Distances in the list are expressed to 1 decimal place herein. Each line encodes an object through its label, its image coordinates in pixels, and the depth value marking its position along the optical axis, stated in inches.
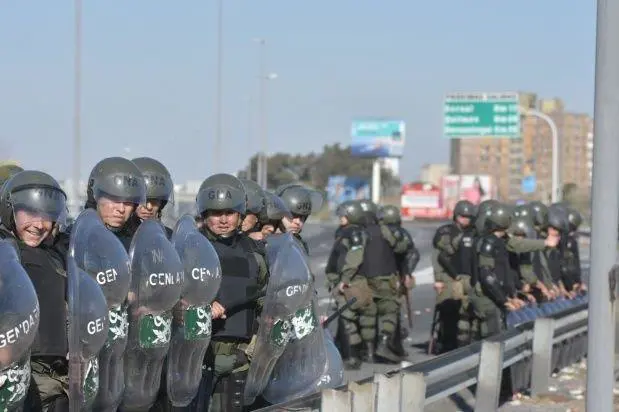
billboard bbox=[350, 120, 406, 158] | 4375.0
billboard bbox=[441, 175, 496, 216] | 4052.7
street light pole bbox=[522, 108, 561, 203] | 1638.8
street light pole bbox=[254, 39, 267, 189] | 2701.8
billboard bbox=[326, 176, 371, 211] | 4493.1
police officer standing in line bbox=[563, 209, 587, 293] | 682.2
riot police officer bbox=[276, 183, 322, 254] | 396.8
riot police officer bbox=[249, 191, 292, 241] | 365.4
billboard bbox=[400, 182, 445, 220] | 4178.2
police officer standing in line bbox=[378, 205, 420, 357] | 618.2
